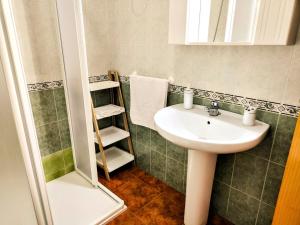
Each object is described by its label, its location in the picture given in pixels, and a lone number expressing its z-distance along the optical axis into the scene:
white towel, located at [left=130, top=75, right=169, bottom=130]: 1.54
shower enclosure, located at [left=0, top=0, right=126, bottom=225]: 0.68
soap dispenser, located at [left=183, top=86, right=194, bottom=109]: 1.35
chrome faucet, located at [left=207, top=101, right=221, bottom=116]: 1.25
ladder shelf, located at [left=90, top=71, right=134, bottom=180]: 1.78
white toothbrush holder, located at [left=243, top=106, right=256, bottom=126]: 1.08
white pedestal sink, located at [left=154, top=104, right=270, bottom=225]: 0.94
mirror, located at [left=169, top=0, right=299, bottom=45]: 0.91
